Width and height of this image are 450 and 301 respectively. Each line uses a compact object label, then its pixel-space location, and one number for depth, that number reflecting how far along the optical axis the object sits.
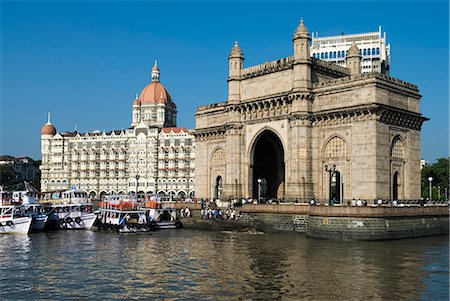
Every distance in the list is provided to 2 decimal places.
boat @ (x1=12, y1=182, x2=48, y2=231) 56.17
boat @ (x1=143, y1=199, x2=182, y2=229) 57.84
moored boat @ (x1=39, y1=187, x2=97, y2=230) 59.66
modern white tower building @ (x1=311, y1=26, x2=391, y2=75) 117.06
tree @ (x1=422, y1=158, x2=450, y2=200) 88.64
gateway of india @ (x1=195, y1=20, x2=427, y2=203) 50.28
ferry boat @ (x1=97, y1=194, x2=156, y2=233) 53.97
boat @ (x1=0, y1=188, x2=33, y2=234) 52.19
